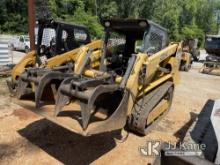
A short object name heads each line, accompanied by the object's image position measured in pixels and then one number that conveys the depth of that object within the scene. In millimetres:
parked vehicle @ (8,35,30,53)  13309
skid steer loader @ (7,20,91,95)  4741
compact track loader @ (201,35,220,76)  10377
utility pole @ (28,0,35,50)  5785
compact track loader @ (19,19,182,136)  2424
